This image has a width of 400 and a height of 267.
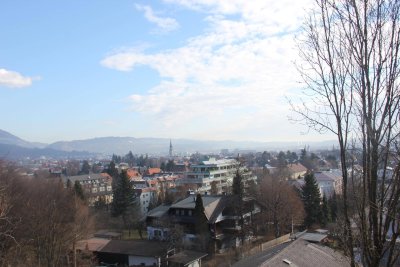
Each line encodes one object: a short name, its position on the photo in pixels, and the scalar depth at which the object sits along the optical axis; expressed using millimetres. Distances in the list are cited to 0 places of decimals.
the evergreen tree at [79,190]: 41531
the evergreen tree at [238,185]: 34019
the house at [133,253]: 27822
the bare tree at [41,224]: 22094
